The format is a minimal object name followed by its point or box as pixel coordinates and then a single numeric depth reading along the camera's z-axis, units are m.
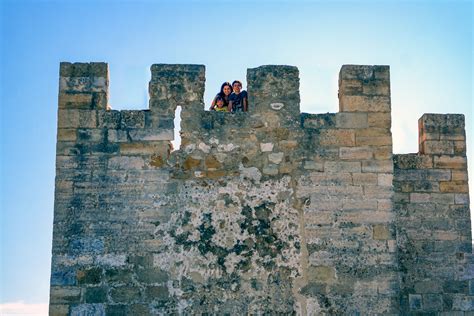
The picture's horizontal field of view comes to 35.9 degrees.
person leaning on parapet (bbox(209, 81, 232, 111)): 8.30
